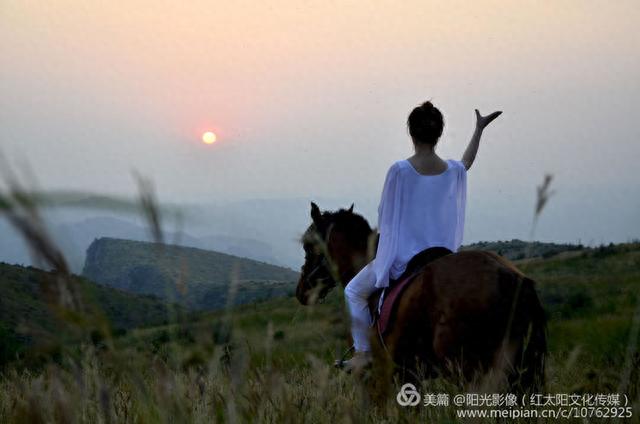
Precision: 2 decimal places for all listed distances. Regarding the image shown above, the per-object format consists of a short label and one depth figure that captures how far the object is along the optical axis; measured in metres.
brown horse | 4.63
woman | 5.79
